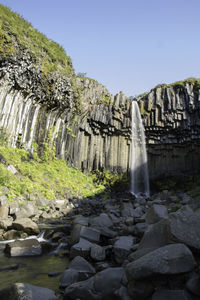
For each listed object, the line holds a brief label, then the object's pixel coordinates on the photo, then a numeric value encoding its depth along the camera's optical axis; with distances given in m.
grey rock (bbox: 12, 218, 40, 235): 7.92
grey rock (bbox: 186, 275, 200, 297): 2.75
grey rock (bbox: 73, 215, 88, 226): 8.17
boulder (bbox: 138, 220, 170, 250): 3.98
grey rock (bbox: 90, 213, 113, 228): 7.95
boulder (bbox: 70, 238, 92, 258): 5.55
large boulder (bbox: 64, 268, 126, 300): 3.40
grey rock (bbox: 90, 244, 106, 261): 5.31
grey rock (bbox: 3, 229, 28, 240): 7.43
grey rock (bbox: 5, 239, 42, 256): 5.90
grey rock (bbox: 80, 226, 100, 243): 6.48
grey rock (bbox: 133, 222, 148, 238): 6.00
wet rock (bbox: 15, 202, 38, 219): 9.80
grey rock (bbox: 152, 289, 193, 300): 2.76
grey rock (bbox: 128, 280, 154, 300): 3.00
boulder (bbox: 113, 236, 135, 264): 5.06
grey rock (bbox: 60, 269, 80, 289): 4.12
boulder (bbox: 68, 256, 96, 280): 4.45
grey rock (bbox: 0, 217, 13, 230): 8.20
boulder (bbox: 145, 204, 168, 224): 6.06
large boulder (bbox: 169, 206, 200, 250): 3.43
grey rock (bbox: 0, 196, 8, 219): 9.35
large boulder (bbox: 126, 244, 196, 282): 2.99
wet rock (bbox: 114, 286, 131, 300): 3.19
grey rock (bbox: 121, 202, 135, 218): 11.84
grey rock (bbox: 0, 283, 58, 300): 3.34
